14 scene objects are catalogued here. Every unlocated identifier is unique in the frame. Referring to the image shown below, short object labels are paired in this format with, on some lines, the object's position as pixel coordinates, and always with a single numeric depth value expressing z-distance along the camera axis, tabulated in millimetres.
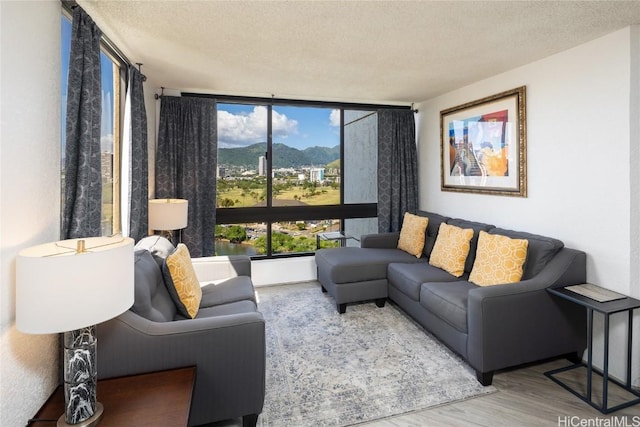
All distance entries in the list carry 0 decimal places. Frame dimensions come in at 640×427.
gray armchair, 1632
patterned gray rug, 2068
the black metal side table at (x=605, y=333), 2023
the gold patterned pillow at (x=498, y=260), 2602
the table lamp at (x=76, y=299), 1120
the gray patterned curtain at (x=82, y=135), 1726
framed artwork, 3129
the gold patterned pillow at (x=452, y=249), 3180
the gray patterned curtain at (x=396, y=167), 4602
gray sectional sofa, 2273
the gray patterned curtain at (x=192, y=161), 3801
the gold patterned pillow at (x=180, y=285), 2225
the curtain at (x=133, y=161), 2832
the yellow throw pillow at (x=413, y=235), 3918
